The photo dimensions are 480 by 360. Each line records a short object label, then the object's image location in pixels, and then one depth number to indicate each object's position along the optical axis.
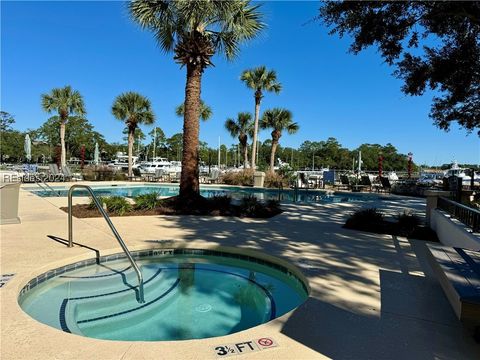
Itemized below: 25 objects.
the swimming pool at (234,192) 16.80
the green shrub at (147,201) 10.48
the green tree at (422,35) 6.55
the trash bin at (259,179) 21.53
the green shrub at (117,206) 9.84
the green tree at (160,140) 79.50
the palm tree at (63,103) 27.12
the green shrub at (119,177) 26.25
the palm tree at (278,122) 30.42
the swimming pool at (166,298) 3.53
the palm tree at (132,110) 26.64
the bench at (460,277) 2.27
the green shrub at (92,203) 10.04
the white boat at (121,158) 62.78
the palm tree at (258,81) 27.25
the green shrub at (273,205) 10.57
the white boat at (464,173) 29.48
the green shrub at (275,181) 21.89
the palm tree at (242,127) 33.34
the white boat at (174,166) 39.65
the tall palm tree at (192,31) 10.75
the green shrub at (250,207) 9.88
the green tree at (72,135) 58.41
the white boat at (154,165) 39.26
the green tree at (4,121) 58.62
